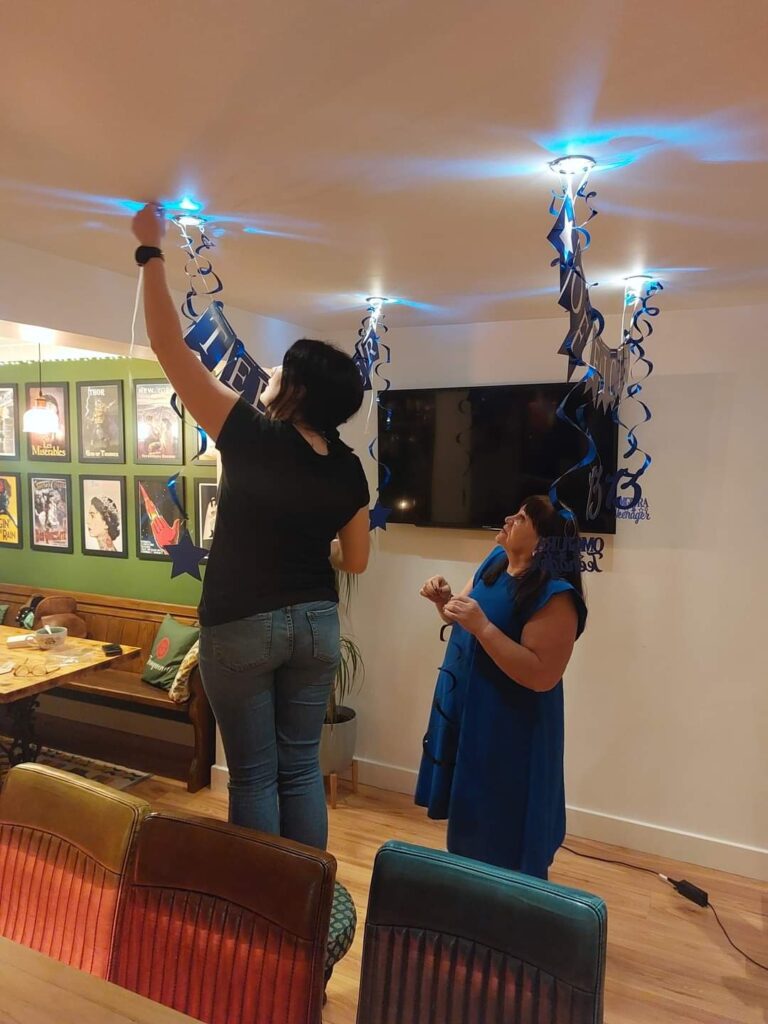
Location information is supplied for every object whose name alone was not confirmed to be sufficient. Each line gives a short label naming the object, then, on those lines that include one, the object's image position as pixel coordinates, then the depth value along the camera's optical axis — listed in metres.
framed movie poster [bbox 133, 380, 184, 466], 4.09
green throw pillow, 3.73
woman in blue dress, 1.68
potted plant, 3.33
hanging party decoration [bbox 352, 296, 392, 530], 2.59
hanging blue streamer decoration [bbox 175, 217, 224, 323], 1.79
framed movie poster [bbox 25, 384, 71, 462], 4.46
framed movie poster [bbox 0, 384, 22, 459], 4.69
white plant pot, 3.31
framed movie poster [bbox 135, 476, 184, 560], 4.15
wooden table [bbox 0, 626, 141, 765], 2.99
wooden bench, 3.53
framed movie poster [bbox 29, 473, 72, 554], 4.54
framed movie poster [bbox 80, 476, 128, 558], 4.34
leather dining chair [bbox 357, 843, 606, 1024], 1.04
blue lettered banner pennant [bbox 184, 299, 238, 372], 1.70
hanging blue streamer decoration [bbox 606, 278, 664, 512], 2.81
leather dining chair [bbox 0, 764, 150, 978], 1.31
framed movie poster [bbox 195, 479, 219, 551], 3.97
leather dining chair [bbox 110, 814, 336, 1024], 1.14
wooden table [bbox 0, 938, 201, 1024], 0.98
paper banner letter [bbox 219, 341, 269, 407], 1.80
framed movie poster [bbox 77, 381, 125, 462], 4.27
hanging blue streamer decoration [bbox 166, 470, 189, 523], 1.84
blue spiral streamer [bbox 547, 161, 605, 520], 1.41
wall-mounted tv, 2.98
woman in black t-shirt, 1.34
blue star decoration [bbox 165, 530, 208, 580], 1.84
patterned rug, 3.64
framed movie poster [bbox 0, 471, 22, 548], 4.73
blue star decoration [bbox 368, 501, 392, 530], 2.56
